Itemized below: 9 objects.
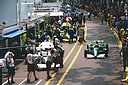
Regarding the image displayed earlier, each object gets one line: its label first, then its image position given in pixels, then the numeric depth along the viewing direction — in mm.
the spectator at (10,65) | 18989
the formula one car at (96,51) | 25469
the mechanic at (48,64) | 19528
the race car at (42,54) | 22003
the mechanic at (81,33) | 31662
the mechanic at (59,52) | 21031
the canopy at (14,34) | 22919
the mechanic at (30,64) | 19062
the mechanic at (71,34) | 32713
